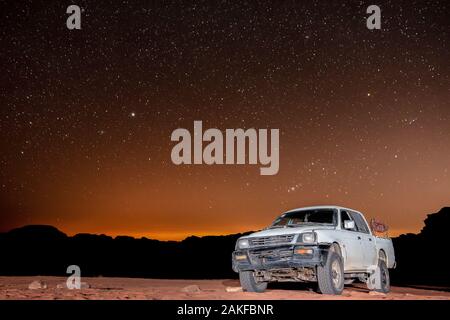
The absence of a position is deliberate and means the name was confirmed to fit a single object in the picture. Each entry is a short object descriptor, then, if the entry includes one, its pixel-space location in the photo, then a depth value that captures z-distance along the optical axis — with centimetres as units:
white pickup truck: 1070
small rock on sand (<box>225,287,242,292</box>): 1244
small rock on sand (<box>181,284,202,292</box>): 1230
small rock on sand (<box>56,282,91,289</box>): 1366
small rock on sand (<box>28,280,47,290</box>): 1319
